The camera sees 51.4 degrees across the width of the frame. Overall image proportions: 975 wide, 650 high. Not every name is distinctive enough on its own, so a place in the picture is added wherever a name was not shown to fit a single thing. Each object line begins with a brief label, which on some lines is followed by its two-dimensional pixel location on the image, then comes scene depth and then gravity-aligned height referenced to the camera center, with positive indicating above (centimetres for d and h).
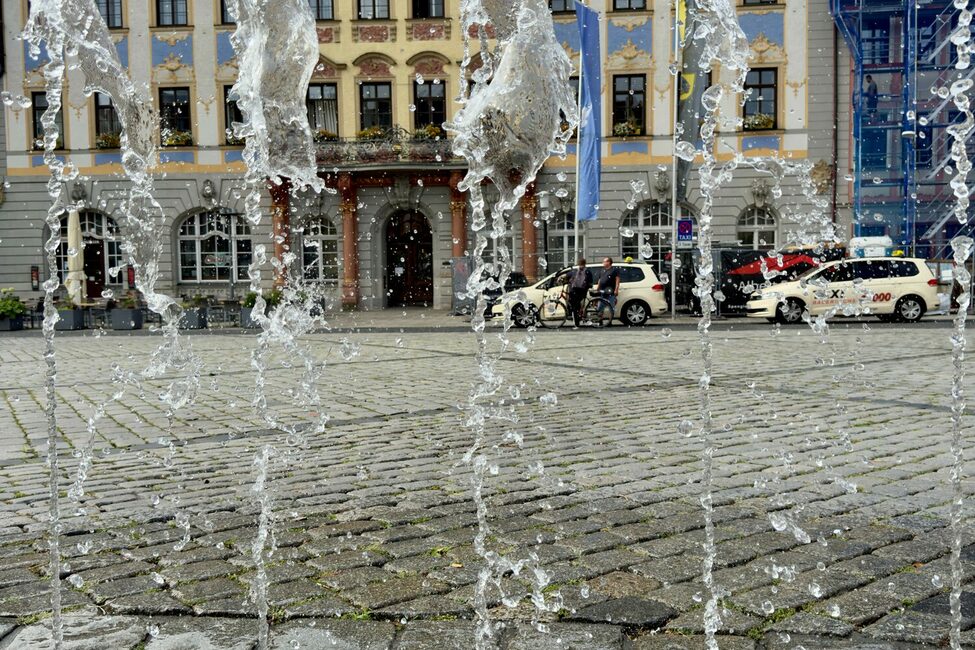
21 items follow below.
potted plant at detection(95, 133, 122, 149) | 3147 +428
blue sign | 2384 +86
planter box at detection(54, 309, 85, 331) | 2325 -94
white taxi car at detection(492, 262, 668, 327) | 2217 -57
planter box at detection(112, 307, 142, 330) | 2347 -94
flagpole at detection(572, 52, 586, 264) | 2073 +265
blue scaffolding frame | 2766 +409
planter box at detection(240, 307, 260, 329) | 2304 -99
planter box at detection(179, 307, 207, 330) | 2309 -96
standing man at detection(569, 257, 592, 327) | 2144 -40
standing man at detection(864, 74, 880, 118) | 2902 +488
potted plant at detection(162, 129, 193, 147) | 3178 +436
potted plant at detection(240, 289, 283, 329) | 2323 -66
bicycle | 2150 -89
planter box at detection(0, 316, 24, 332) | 2325 -101
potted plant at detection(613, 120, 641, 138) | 3050 +425
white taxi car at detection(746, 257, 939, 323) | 2127 -56
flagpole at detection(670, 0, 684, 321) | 1965 +106
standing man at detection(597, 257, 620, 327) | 2150 -32
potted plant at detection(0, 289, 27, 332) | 2323 -79
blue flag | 2047 +294
